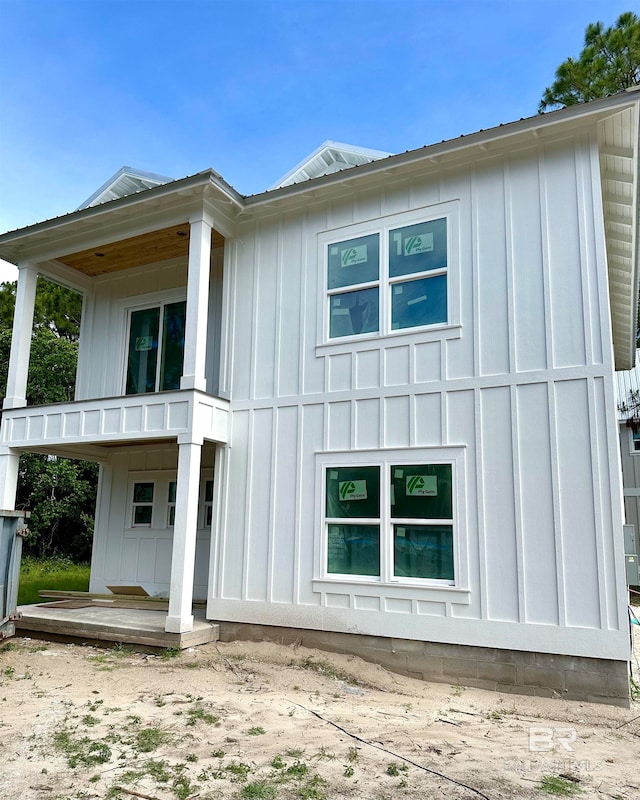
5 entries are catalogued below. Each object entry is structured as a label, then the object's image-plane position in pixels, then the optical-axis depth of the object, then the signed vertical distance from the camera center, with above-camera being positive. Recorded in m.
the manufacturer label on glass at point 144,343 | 10.75 +2.97
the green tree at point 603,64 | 14.37 +10.90
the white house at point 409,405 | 6.21 +1.35
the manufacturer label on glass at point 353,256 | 7.98 +3.40
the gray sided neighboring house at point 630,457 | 16.27 +1.65
